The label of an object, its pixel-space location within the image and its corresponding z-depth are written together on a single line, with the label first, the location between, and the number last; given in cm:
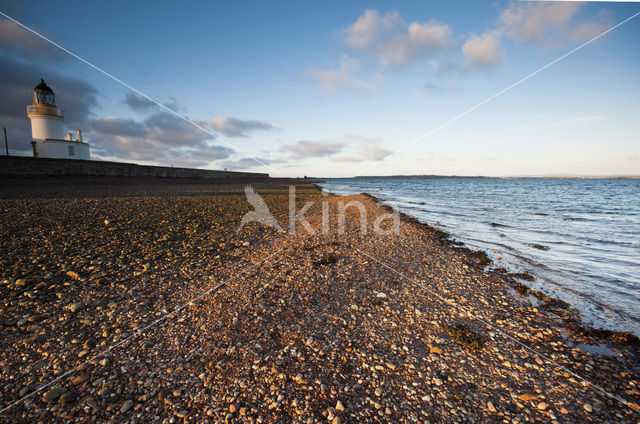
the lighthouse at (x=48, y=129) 4300
